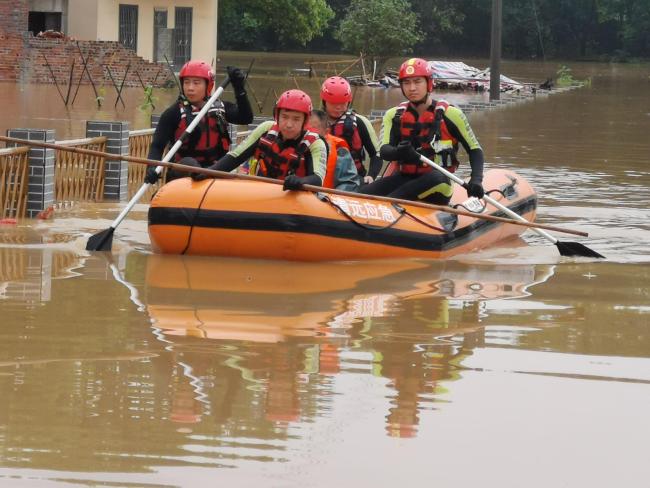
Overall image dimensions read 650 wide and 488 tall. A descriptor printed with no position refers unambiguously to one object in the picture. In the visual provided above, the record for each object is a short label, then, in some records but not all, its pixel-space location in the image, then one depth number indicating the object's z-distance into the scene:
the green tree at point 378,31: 57.84
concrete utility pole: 36.50
